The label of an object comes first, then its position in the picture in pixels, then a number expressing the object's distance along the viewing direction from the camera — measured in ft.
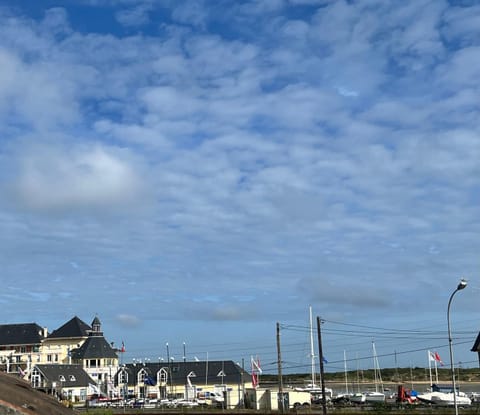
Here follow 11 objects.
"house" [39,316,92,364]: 386.32
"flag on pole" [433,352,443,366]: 203.99
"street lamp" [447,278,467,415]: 105.81
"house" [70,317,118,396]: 356.38
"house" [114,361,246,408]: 331.36
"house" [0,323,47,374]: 385.29
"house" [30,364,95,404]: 302.86
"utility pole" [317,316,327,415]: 176.71
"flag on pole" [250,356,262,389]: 250.98
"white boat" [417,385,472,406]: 216.97
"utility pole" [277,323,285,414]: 192.47
